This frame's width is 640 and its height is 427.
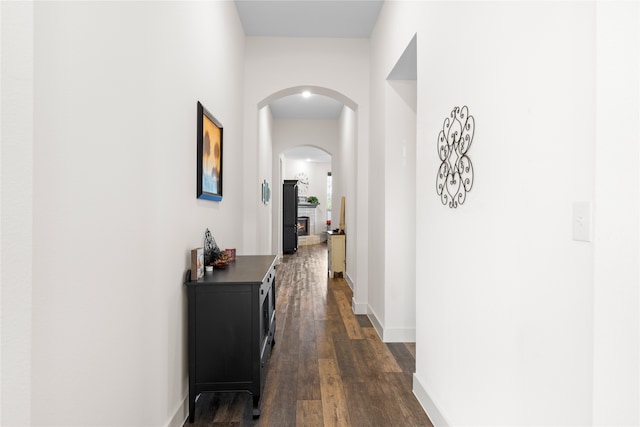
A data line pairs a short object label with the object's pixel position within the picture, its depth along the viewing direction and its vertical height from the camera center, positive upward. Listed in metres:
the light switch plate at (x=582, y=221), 0.99 -0.02
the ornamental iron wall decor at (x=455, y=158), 1.73 +0.28
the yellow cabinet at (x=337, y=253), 6.33 -0.71
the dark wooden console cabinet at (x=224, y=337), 2.09 -0.72
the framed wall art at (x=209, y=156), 2.37 +0.38
